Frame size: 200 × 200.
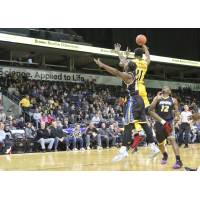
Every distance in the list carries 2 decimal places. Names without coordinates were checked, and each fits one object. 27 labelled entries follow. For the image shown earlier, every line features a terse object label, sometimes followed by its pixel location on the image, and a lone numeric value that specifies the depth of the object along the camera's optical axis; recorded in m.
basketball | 5.68
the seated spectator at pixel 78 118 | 12.61
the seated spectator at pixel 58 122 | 10.86
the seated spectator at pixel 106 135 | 11.14
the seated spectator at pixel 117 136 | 11.58
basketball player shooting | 5.44
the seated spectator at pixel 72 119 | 12.23
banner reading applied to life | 16.86
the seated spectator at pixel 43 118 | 11.32
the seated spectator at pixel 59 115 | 12.18
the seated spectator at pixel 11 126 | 9.88
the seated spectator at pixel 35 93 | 14.19
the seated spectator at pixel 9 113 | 12.28
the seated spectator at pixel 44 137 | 9.67
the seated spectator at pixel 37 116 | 11.53
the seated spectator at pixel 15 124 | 10.27
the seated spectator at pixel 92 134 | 10.86
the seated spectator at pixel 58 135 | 9.96
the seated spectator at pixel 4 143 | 8.76
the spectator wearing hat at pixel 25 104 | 12.31
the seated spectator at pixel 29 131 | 9.90
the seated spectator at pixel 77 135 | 10.43
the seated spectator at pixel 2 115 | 10.76
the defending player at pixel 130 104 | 4.50
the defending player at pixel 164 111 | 4.87
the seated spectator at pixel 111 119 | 12.66
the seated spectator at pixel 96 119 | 12.67
